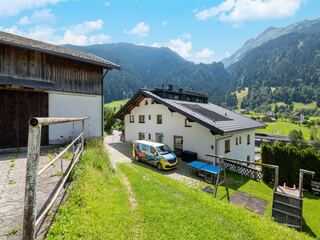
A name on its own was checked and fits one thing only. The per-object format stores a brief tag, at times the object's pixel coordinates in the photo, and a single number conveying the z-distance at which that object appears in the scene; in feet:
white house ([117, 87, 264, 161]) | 61.05
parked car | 54.39
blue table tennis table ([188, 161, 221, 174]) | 51.21
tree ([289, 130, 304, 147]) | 188.34
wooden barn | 34.42
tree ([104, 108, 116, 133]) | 121.39
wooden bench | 48.29
